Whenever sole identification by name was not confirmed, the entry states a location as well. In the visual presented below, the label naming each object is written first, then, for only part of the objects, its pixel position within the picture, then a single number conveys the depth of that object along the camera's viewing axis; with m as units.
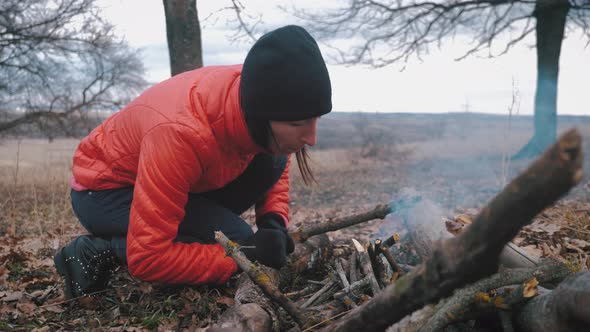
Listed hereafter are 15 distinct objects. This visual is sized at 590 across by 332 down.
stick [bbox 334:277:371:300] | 2.23
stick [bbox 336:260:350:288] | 2.36
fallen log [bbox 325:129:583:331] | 0.92
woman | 2.17
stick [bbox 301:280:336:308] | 2.29
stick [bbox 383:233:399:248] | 2.48
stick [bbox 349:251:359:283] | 2.46
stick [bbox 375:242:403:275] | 2.37
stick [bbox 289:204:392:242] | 2.71
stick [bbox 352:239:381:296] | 2.26
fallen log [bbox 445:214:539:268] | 2.23
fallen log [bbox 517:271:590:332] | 1.28
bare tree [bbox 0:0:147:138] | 9.62
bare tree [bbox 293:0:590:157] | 11.43
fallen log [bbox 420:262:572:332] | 1.67
